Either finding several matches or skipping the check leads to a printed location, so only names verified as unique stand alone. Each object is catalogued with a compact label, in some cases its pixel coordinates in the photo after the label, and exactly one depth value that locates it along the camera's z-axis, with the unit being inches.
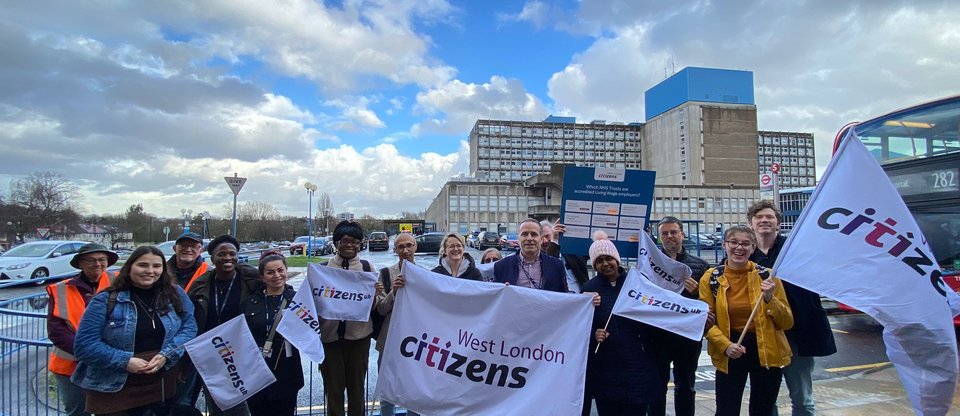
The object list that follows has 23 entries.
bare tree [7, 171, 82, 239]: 1717.5
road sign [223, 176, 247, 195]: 600.4
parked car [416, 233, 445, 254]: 1350.9
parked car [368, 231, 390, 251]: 1576.0
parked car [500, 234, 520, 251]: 1399.9
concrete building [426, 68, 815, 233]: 3100.4
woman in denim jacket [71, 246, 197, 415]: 126.2
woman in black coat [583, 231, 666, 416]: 135.9
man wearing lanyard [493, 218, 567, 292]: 159.2
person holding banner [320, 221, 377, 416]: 157.7
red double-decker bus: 297.6
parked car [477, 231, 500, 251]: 1657.6
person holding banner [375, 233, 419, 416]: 158.7
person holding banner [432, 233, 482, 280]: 167.0
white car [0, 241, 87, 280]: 625.0
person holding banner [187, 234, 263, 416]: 148.3
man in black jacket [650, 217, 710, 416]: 154.3
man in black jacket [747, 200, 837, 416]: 140.1
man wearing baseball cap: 179.0
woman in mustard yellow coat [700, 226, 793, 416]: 133.2
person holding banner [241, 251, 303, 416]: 146.3
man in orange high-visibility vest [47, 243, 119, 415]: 136.8
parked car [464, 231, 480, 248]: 1917.3
